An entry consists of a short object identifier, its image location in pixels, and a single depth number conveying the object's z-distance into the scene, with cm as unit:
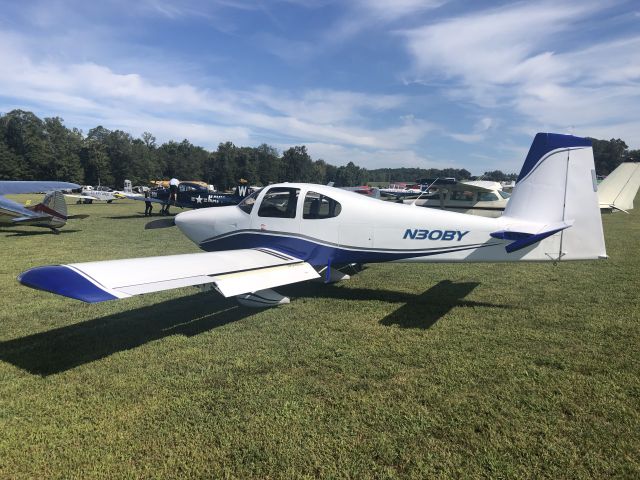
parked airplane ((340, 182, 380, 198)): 3736
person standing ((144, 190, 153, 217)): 2147
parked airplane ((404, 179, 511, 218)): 1692
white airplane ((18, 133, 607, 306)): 486
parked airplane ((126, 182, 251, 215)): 2041
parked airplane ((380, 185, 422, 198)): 3884
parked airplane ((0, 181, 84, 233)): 1335
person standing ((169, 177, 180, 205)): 2102
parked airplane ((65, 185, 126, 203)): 3472
